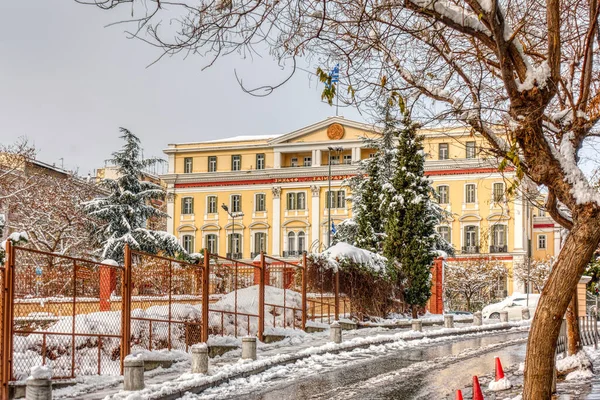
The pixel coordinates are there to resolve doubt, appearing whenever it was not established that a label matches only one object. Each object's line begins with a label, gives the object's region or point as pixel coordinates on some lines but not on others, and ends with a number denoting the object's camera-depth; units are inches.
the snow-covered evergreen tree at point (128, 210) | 1811.0
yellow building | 2957.7
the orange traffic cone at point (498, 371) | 532.1
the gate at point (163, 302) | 651.5
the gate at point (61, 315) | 490.3
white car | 1609.3
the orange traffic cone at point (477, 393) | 360.8
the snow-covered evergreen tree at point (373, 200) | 1739.7
